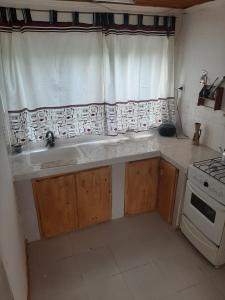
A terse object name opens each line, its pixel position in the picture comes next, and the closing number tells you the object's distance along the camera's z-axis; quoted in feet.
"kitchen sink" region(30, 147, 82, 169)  7.21
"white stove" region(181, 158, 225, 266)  5.97
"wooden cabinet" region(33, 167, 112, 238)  7.01
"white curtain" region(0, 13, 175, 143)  6.95
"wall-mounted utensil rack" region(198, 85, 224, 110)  7.30
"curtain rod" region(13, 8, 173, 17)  6.65
